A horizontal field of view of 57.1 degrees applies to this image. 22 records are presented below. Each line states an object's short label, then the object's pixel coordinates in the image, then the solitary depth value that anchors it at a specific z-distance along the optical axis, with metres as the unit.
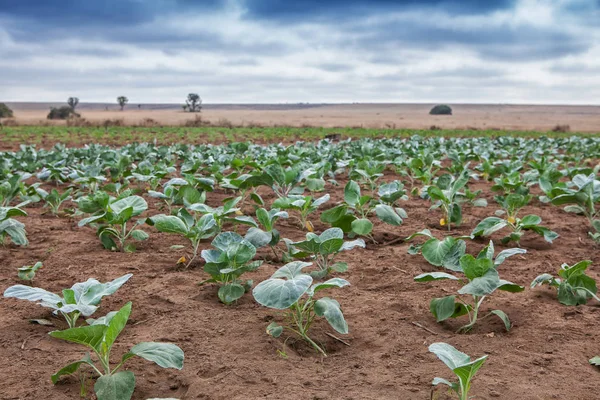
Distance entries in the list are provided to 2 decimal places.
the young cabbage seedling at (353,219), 3.84
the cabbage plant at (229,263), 2.75
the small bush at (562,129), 33.40
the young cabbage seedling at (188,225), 3.38
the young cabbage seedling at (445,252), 2.88
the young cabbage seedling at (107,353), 1.86
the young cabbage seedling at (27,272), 3.35
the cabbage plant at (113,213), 3.80
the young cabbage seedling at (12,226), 3.78
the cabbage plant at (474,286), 2.47
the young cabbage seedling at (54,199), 5.47
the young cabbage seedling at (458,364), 1.74
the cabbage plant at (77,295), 2.26
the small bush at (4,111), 58.83
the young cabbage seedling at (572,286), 2.91
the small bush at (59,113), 57.60
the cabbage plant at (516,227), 3.80
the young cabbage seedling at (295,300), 2.16
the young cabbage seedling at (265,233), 3.16
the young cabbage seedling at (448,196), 4.73
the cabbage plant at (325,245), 2.87
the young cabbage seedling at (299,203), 4.02
